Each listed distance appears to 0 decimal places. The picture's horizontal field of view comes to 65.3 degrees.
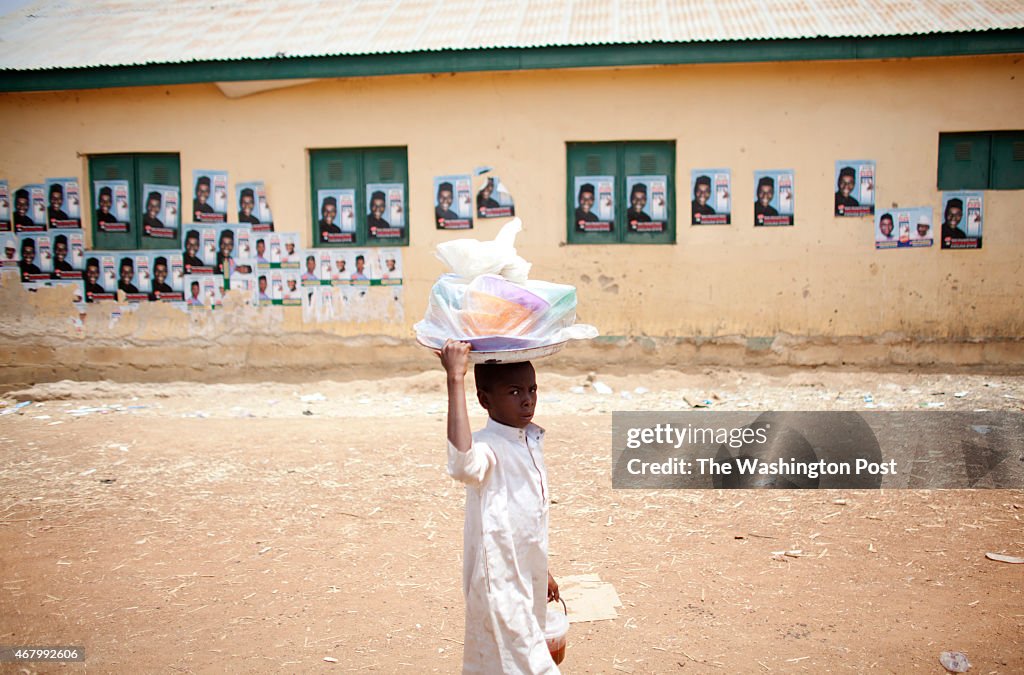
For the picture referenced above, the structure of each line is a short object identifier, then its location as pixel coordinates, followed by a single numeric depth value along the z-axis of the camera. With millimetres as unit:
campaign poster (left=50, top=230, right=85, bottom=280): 9602
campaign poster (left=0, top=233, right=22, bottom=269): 9688
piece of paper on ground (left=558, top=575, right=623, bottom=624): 3594
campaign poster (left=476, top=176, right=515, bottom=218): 9016
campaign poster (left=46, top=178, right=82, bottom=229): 9578
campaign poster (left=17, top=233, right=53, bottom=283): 9633
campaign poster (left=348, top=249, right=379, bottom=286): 9211
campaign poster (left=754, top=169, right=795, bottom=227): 8797
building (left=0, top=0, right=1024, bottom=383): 8609
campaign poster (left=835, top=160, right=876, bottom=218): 8734
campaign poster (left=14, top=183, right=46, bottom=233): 9625
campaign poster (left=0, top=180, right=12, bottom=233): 9680
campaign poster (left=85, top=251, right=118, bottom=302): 9555
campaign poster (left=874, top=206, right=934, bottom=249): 8719
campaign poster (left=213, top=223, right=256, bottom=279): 9375
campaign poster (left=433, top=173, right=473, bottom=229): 9055
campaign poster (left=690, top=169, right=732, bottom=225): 8844
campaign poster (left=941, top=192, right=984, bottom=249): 8656
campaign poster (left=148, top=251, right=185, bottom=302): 9492
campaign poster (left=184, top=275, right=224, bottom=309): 9445
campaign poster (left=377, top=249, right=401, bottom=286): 9156
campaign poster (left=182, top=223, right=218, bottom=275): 9422
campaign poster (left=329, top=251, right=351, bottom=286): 9234
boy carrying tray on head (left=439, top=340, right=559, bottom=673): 2328
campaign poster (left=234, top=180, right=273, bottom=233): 9297
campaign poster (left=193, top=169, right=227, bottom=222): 9383
